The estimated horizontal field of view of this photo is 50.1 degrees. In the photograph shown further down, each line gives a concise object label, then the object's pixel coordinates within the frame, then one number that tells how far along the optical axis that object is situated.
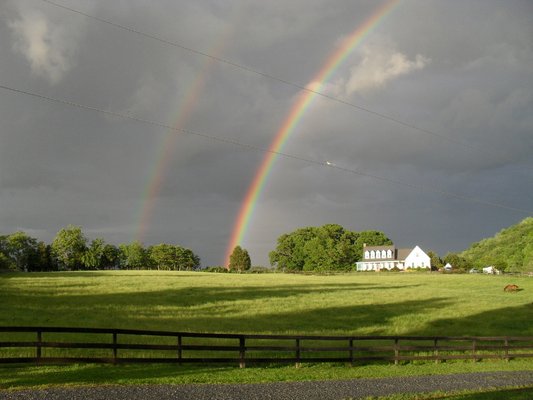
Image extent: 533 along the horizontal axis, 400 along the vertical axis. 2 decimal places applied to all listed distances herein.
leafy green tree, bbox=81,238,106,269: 193.38
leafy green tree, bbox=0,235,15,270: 151.68
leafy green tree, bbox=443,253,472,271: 166.12
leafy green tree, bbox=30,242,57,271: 180.38
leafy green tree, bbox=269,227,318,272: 195.41
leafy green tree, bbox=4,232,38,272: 180.62
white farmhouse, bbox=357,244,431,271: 186.38
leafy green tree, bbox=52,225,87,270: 187.88
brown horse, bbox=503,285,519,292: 75.34
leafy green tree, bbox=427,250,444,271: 183.88
